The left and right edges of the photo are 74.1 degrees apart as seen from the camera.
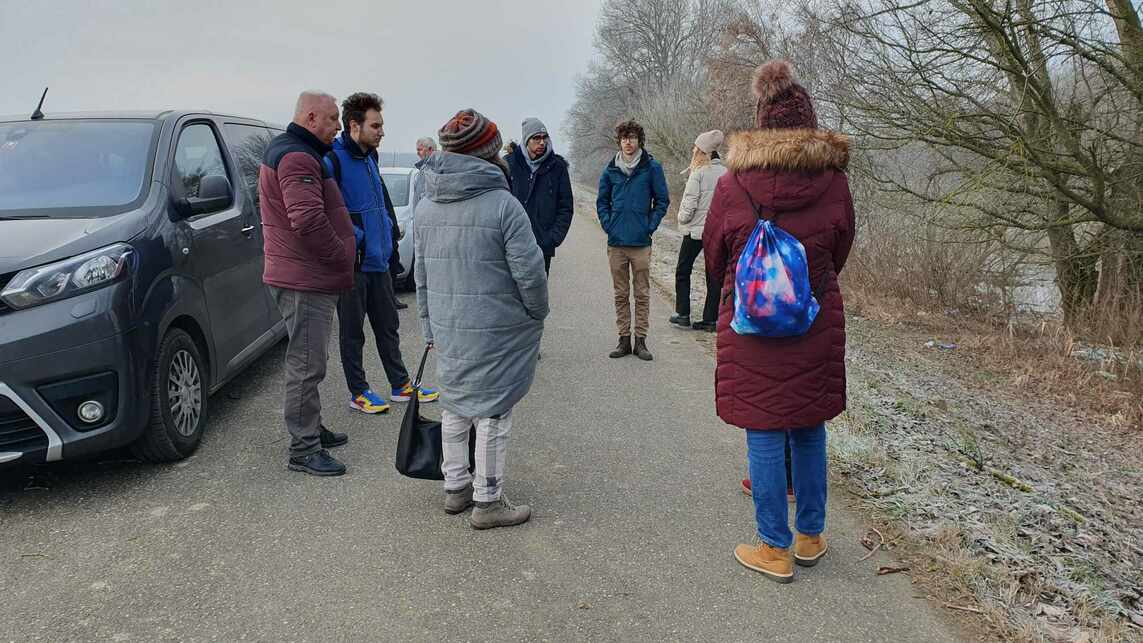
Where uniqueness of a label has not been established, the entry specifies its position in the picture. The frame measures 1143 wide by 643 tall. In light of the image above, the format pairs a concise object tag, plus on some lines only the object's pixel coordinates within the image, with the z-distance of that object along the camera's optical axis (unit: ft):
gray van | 11.51
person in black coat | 20.34
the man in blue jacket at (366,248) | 16.10
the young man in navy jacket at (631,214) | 22.58
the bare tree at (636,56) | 159.74
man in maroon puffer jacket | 13.25
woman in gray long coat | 11.01
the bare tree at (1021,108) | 23.38
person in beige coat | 24.02
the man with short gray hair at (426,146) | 37.45
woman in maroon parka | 9.79
